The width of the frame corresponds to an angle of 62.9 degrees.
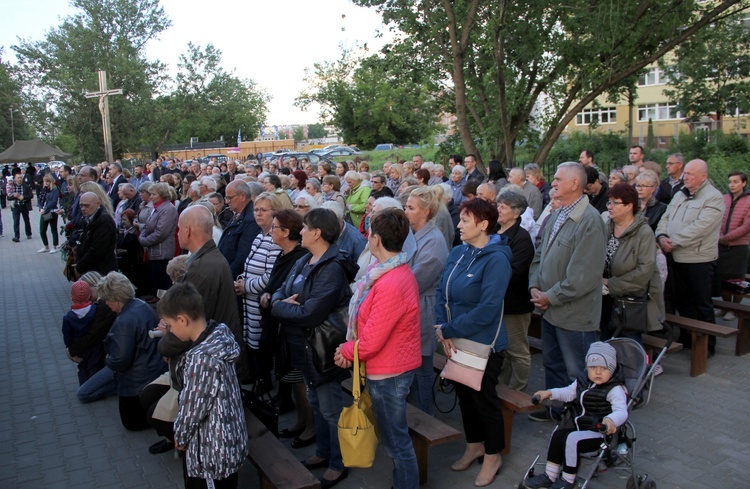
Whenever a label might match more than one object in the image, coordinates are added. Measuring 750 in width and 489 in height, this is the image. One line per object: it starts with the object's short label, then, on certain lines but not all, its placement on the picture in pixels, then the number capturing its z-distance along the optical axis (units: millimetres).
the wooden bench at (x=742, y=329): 6322
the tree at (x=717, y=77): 26156
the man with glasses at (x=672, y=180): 7516
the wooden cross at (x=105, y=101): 19391
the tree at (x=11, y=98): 33500
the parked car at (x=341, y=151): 40312
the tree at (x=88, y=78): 29938
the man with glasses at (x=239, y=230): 6090
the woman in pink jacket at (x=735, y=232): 6773
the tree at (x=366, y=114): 35438
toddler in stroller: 3680
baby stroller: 3721
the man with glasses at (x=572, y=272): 4508
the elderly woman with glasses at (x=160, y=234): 7961
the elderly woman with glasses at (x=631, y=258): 5168
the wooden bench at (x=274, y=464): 3601
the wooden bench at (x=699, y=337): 5750
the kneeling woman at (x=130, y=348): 5168
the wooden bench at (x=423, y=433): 3934
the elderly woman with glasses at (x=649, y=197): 6246
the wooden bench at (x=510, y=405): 4258
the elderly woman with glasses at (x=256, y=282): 5093
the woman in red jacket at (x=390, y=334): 3451
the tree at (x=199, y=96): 35781
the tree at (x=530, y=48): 12039
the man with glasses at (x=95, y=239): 7633
